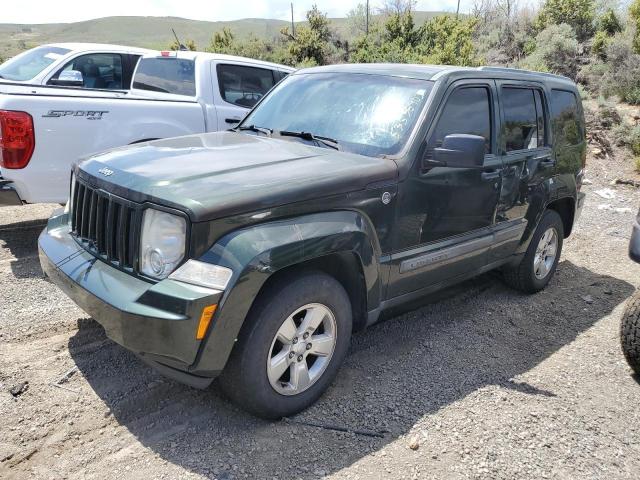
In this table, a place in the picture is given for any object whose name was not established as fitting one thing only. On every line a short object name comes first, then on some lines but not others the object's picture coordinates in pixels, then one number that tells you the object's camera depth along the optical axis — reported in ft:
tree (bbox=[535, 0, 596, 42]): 63.10
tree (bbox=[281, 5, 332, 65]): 67.00
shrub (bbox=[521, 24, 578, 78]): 53.47
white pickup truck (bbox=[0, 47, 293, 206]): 16.79
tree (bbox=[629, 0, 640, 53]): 44.98
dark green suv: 8.64
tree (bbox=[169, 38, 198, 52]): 74.56
